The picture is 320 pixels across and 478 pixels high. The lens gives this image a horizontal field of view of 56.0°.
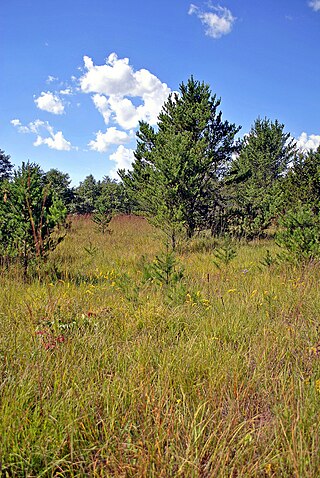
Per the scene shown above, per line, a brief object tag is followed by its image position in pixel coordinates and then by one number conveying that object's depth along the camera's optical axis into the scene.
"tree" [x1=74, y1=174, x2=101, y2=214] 26.10
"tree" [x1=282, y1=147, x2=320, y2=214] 7.08
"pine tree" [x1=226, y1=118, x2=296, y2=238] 11.28
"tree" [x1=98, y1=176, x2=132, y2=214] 24.61
